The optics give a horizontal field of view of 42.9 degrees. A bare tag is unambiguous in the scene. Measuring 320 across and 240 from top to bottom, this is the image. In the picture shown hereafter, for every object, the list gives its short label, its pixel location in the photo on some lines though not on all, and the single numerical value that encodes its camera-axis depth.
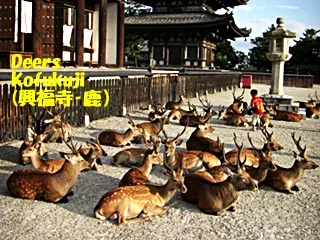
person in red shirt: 10.76
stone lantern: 14.79
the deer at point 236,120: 11.26
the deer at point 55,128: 7.75
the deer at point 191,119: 9.98
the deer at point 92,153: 5.64
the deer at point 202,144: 7.04
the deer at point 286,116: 12.87
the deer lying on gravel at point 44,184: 4.87
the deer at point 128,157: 6.59
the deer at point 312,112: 14.07
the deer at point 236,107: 12.57
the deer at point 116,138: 7.93
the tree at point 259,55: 45.34
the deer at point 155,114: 10.06
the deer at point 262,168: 5.38
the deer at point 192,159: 5.95
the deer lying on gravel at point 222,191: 4.61
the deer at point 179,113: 11.74
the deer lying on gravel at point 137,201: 4.30
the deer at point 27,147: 5.94
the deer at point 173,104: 13.14
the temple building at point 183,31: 26.30
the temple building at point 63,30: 13.34
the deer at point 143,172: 5.05
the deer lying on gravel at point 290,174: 5.69
